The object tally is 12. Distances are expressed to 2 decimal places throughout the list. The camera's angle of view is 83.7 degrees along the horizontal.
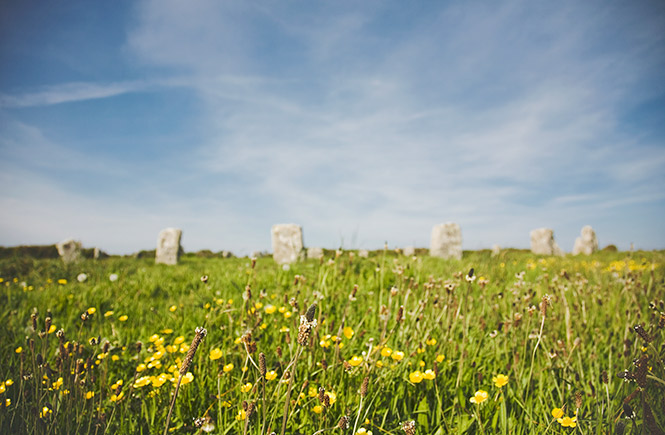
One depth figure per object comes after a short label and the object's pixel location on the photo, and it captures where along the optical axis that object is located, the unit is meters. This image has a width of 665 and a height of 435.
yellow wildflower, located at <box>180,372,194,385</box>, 2.02
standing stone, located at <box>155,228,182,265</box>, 16.89
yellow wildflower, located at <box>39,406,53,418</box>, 1.89
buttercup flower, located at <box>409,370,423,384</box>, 2.04
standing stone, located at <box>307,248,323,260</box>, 13.93
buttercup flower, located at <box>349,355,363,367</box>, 2.14
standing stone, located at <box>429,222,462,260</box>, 15.96
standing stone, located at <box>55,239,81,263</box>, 13.82
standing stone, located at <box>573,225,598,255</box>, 22.64
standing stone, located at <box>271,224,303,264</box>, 14.03
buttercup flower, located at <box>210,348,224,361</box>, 2.26
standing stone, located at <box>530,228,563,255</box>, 21.67
